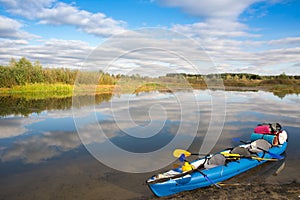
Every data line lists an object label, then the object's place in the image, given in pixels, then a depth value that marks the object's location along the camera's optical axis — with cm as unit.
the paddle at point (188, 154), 569
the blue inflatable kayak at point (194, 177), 470
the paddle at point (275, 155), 634
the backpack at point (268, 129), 777
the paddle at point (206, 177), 494
